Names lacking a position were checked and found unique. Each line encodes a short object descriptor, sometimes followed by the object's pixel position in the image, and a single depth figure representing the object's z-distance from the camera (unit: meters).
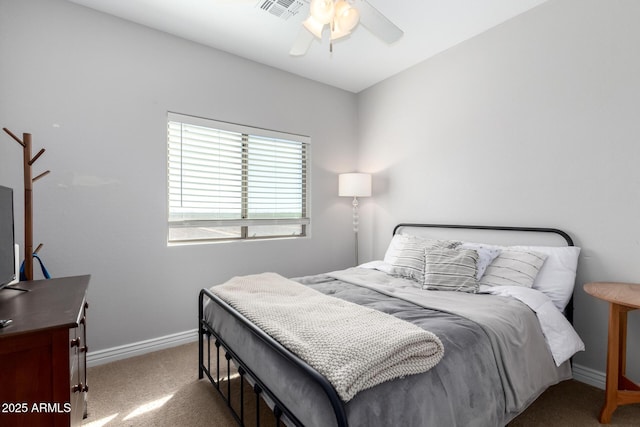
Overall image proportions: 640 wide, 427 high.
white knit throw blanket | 1.08
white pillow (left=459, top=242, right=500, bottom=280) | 2.29
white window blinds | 2.87
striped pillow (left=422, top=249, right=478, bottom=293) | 2.17
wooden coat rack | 1.72
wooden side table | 1.71
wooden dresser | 1.03
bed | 1.12
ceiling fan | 1.64
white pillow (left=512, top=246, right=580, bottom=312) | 2.07
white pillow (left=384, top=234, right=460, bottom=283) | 2.51
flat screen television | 1.37
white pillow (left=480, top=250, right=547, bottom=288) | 2.14
